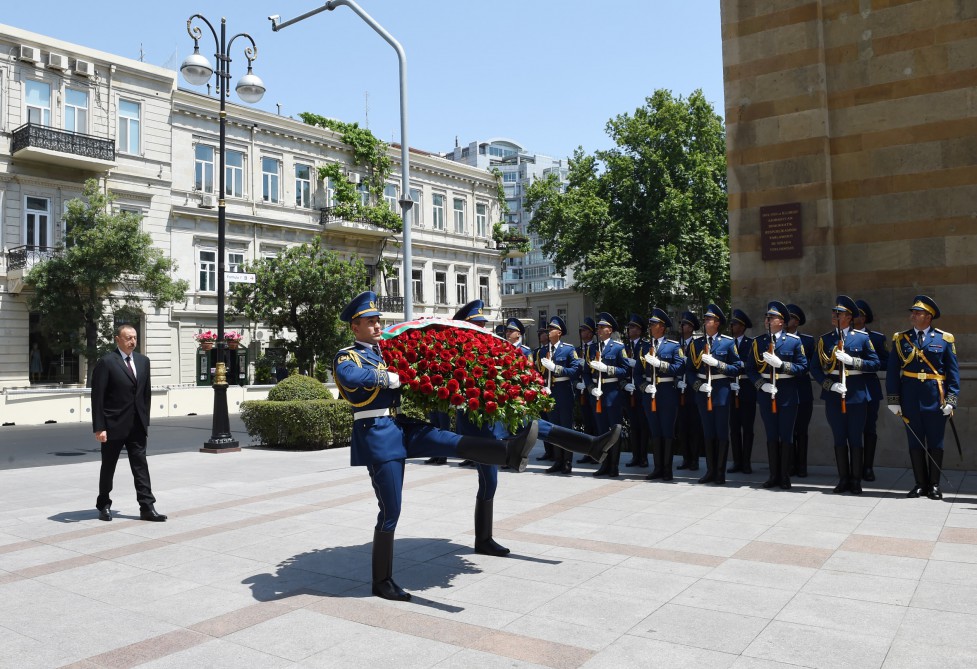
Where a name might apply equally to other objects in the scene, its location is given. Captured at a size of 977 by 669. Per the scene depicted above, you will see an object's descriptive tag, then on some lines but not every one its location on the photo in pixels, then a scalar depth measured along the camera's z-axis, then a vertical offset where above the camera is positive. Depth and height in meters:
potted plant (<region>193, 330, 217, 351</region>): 16.70 +0.44
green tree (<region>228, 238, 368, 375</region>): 32.66 +2.63
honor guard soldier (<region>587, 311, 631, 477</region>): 11.25 -0.43
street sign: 15.29 +1.65
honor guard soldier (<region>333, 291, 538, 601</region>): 5.54 -0.62
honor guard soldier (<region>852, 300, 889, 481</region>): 9.58 -0.53
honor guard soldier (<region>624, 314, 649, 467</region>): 11.54 -0.81
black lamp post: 14.94 +5.31
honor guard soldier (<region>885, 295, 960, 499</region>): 8.81 -0.49
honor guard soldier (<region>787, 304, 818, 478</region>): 10.28 -0.69
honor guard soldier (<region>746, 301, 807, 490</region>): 9.77 -0.47
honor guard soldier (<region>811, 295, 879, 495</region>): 9.30 -0.44
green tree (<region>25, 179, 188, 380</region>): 29.16 +3.50
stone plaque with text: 11.74 +1.76
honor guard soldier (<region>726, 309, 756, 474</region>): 10.72 -0.84
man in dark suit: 8.44 -0.55
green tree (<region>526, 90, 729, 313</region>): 39.16 +7.15
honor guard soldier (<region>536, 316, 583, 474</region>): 12.02 -0.23
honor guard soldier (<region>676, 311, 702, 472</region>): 11.26 -1.02
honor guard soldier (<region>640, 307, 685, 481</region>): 10.65 -0.56
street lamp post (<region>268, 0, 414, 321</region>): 14.84 +4.49
